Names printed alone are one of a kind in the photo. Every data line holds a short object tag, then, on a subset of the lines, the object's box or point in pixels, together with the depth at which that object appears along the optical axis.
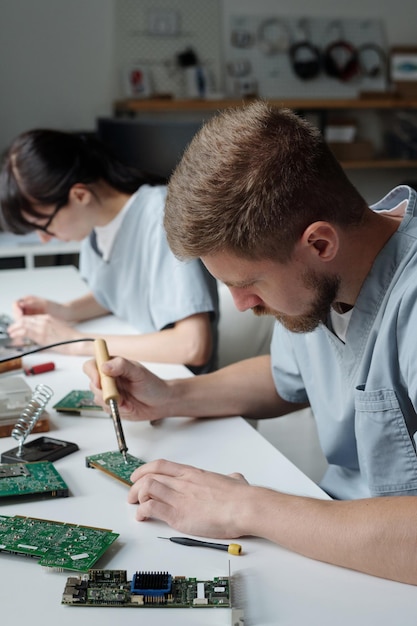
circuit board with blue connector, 0.88
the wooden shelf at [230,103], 4.61
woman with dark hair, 1.81
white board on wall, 4.94
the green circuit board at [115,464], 1.17
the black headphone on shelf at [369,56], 5.17
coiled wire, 1.30
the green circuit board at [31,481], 1.11
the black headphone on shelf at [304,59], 4.99
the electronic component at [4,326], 1.91
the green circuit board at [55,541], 0.94
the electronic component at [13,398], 1.36
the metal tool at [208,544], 0.98
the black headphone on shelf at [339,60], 5.05
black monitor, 3.33
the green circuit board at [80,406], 1.44
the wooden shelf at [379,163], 4.92
